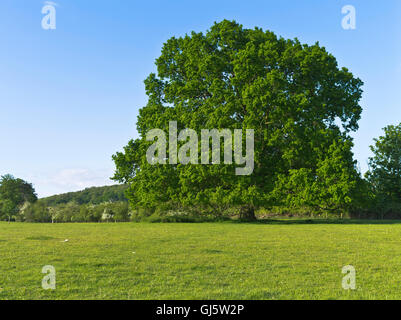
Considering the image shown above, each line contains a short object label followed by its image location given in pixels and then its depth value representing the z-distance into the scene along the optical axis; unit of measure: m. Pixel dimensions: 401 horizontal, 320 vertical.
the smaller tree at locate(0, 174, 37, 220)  41.19
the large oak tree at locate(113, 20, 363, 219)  28.73
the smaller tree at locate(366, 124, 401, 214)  39.09
